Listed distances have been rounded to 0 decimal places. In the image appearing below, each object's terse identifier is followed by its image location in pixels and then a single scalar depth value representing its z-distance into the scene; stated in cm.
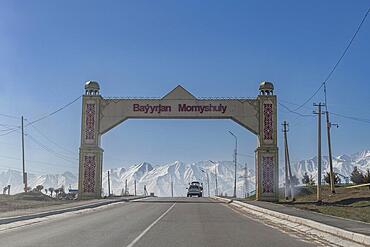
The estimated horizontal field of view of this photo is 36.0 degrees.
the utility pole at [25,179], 5976
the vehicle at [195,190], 8206
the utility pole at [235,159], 8094
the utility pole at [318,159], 4705
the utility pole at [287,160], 5885
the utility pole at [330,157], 5492
